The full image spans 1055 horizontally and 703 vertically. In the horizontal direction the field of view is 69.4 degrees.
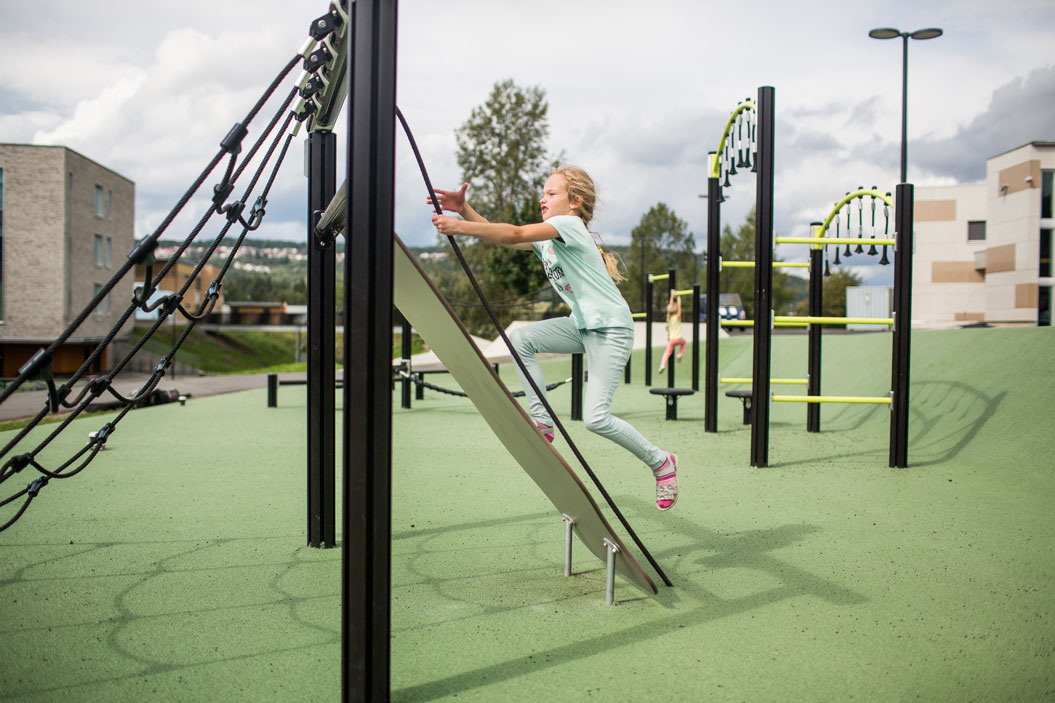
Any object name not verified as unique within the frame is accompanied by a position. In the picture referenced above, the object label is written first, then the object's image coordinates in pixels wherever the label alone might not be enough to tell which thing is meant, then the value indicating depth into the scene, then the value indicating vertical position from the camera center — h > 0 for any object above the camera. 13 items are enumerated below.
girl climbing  3.23 +0.13
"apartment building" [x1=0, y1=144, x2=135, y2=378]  45.03 +5.33
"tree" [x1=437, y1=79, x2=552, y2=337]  40.09 +10.00
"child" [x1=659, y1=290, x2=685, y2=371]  14.06 +0.40
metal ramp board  2.50 -0.18
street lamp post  17.00 +6.68
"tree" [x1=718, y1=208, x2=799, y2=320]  51.12 +5.04
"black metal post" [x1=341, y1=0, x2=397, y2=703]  2.16 -0.08
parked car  33.67 +2.00
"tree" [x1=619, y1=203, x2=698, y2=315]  55.56 +7.47
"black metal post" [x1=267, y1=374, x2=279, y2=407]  11.43 -0.80
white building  26.47 +4.49
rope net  2.46 +0.57
